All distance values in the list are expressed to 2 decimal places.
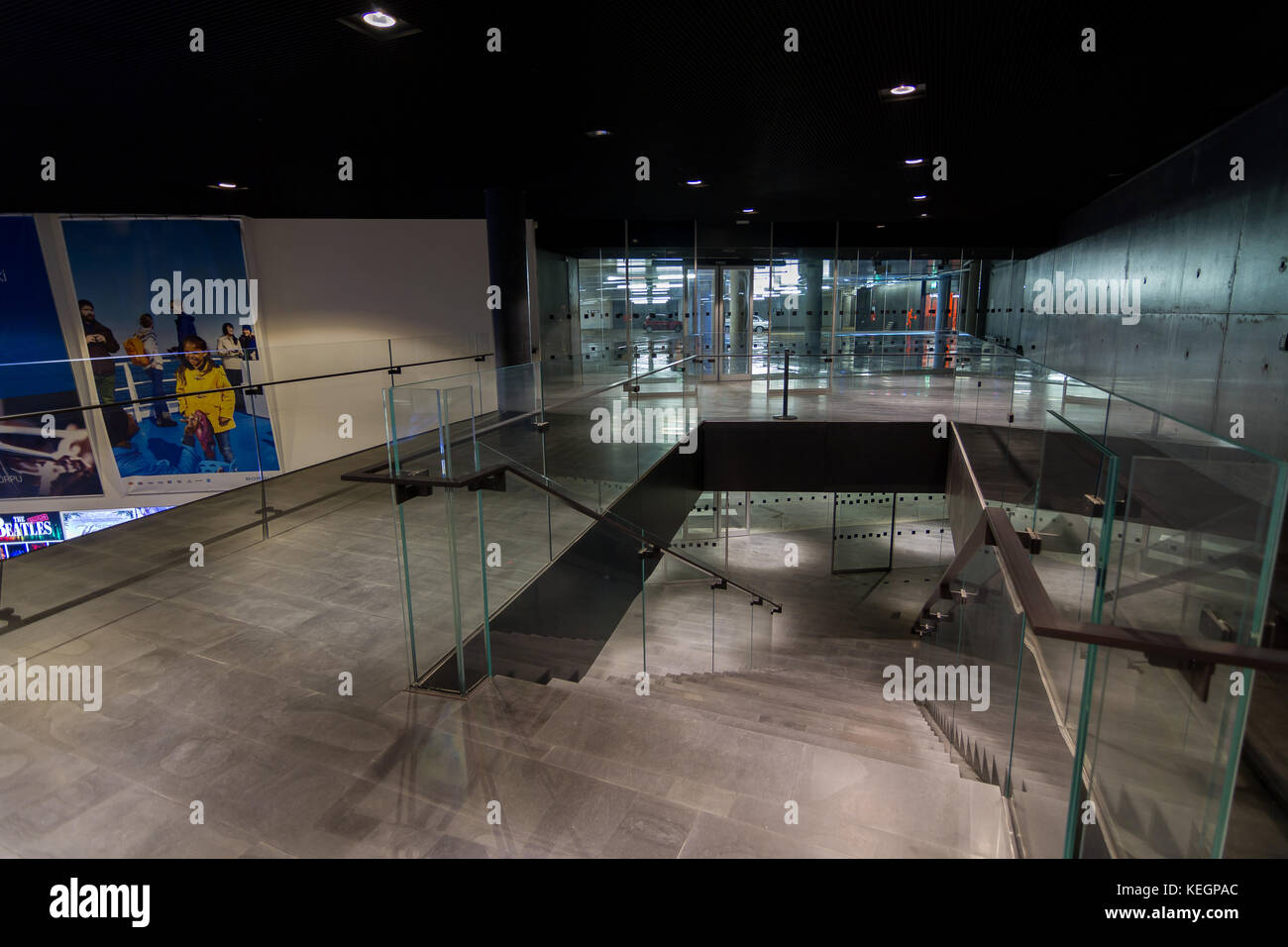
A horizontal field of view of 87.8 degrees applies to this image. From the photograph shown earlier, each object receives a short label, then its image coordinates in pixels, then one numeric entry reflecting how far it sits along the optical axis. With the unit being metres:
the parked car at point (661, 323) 13.30
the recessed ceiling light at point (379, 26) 3.77
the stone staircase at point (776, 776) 2.33
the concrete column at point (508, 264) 8.27
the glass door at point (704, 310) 13.32
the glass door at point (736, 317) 13.27
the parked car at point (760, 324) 13.79
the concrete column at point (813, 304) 13.90
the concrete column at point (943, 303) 15.03
